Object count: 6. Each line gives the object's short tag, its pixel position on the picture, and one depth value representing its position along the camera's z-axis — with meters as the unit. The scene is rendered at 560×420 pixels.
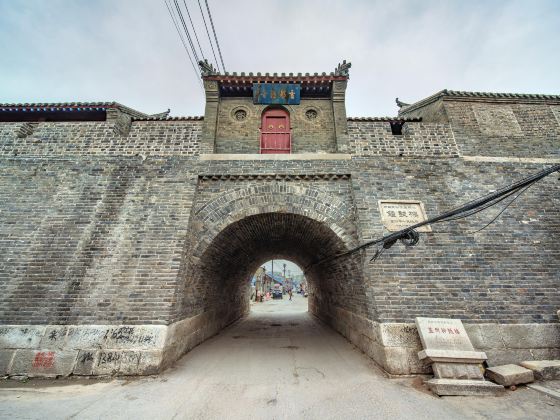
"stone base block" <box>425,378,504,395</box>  3.91
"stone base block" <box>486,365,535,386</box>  4.10
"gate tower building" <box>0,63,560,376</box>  5.07
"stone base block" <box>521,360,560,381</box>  4.31
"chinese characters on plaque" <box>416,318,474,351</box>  4.57
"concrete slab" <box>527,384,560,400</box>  3.73
